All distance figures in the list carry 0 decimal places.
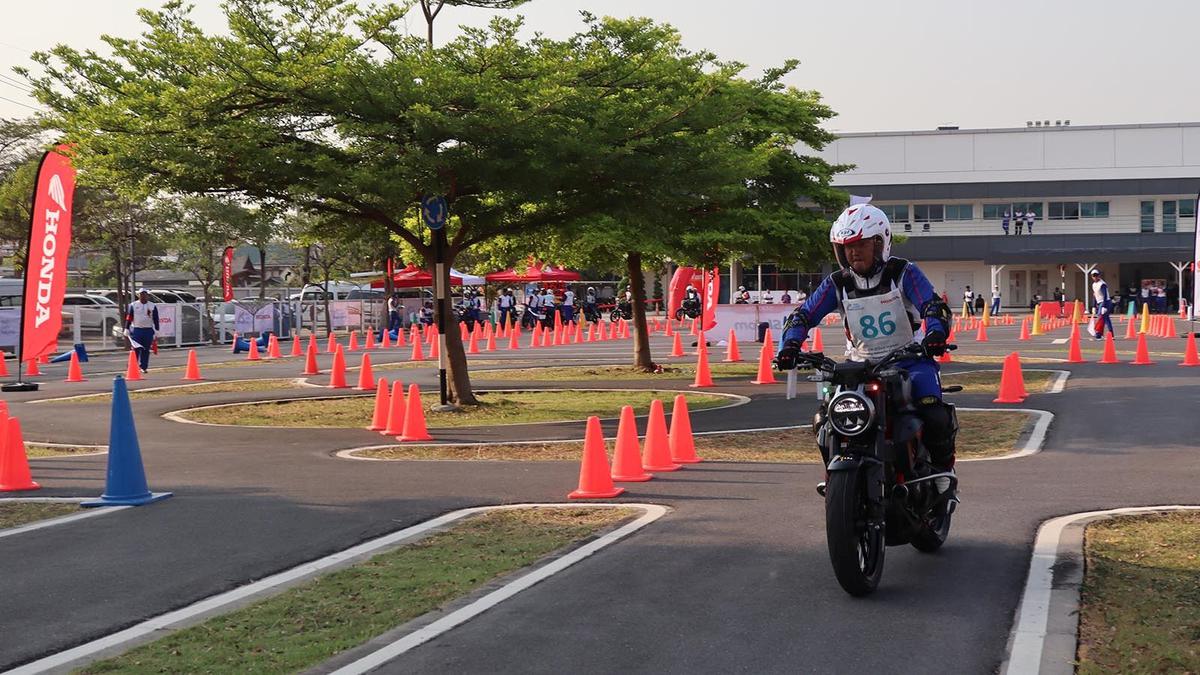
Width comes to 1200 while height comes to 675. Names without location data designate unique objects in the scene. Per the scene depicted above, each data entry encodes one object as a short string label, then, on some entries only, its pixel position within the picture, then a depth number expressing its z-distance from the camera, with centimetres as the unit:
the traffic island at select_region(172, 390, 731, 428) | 1780
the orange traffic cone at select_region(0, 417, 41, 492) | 1170
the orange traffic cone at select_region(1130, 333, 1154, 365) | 2450
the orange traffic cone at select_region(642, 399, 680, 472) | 1198
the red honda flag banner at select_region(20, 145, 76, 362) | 1822
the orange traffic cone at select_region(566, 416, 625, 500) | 1052
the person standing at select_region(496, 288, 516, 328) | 5325
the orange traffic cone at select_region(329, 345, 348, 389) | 2394
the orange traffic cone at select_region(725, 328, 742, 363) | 2920
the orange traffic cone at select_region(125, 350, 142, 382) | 2636
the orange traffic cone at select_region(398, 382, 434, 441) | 1525
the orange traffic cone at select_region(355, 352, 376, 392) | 2323
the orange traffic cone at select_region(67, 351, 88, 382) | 2599
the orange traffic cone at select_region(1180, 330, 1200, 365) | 2412
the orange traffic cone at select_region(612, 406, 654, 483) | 1138
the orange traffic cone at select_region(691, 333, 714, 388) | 2259
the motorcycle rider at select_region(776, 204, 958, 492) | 720
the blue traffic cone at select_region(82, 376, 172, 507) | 1052
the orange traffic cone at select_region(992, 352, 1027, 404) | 1811
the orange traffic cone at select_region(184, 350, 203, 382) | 2632
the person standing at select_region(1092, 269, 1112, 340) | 3177
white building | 7744
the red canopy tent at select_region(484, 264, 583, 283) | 5297
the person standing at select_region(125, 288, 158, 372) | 2706
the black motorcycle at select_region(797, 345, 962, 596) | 645
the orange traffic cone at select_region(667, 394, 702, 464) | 1252
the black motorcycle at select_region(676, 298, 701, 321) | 5445
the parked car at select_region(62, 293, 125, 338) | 4097
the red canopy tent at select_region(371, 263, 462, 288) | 4966
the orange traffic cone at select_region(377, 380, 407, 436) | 1595
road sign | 1730
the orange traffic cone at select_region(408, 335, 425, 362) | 3300
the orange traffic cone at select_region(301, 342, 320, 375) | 2778
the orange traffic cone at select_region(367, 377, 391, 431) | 1664
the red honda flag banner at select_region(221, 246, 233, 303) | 5084
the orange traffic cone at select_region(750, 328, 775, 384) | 2289
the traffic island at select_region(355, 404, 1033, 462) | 1322
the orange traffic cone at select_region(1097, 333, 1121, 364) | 2541
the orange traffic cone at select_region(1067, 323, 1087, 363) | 2611
